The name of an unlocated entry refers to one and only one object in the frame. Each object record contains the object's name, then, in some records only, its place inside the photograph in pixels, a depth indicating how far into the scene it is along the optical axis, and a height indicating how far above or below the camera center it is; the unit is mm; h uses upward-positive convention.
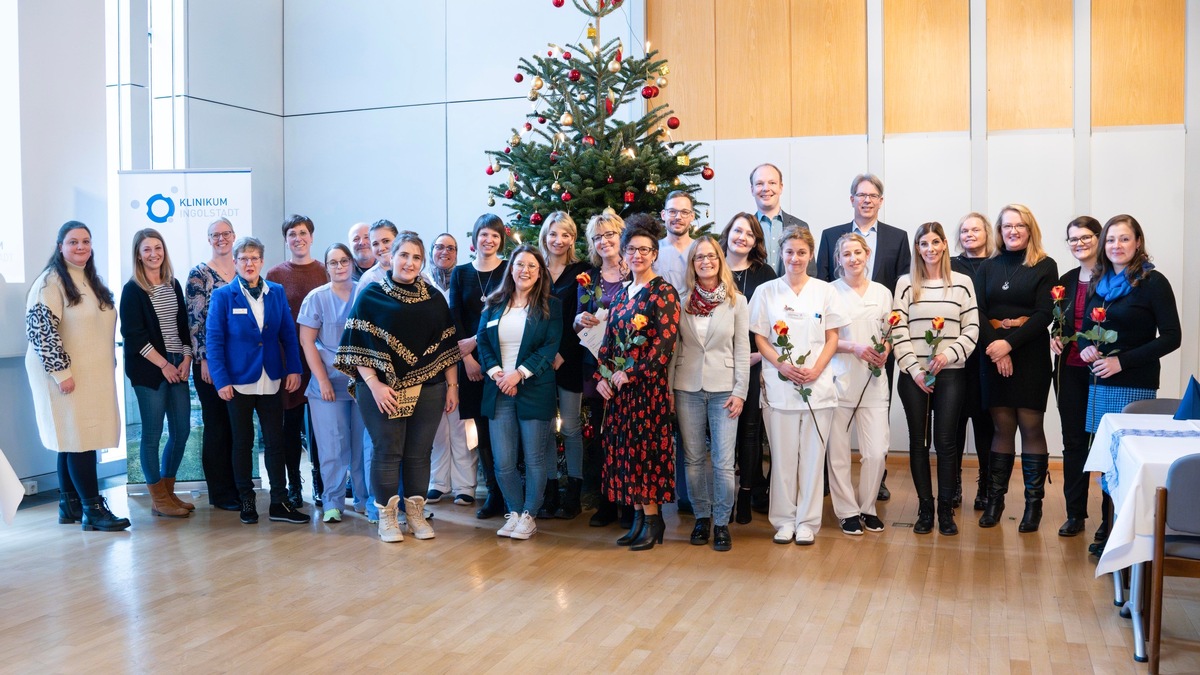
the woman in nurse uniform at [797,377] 4789 -167
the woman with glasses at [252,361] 5316 -71
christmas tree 5574 +1117
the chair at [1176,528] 2988 -580
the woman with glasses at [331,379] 5301 -173
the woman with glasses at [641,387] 4625 -206
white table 3117 -475
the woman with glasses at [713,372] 4715 -139
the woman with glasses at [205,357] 5586 -50
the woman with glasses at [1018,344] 4945 -18
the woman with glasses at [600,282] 4934 +317
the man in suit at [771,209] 5473 +755
